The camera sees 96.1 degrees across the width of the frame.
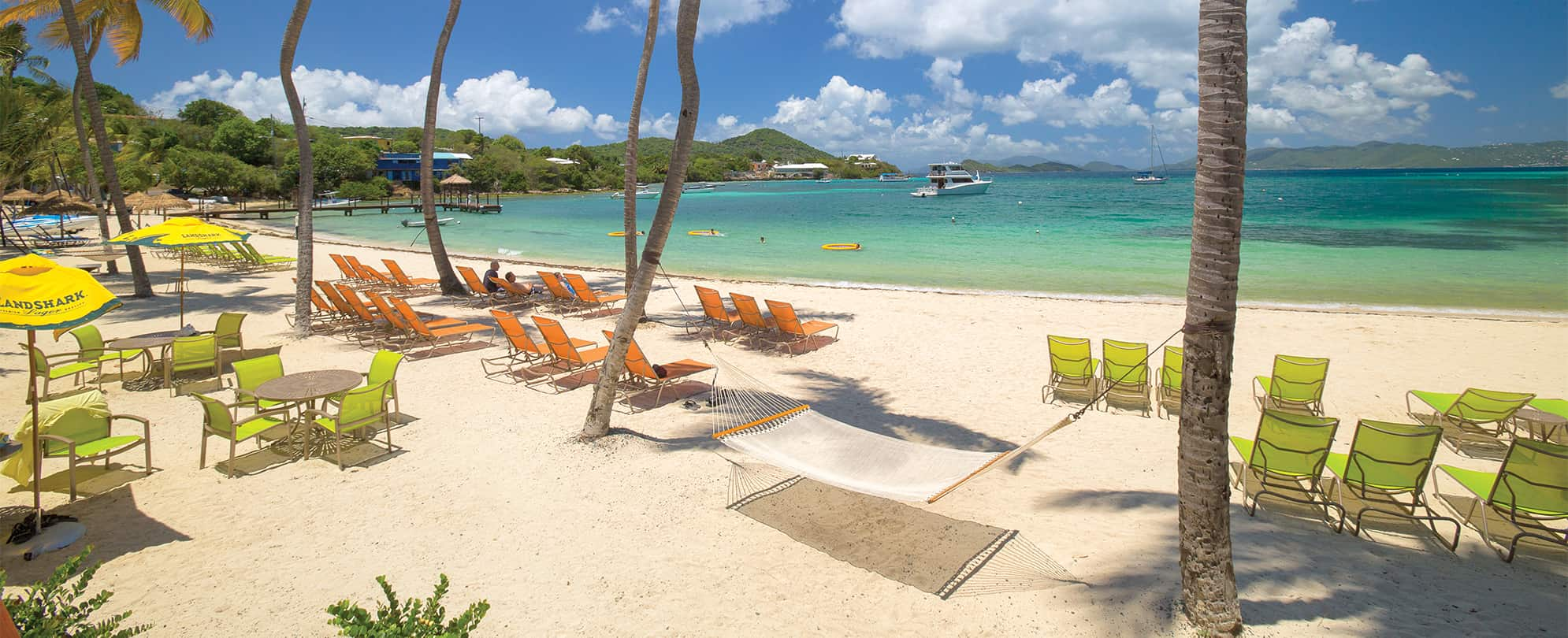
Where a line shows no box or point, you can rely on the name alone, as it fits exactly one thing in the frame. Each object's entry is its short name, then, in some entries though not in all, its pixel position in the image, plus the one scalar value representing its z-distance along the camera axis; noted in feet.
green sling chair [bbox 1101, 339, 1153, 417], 24.21
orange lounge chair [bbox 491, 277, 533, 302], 43.34
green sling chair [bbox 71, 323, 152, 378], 26.11
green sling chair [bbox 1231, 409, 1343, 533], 15.66
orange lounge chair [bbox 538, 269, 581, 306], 41.11
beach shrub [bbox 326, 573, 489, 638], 7.80
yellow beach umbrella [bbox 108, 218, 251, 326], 28.74
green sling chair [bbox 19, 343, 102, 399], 23.84
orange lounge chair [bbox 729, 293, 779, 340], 33.37
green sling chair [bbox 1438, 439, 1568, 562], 13.84
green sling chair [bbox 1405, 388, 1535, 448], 20.15
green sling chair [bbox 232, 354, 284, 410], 20.68
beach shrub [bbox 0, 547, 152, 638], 8.70
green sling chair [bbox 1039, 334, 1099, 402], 24.97
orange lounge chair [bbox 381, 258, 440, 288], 47.21
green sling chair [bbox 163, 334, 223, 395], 25.16
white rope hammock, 15.35
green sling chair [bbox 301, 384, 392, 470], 18.83
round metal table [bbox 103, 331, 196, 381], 25.67
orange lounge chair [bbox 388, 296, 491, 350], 30.27
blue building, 298.35
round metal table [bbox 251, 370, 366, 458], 19.01
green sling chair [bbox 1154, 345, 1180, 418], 23.11
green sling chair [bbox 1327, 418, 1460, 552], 14.96
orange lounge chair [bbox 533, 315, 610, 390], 26.18
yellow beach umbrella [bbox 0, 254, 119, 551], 13.06
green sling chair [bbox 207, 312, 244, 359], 28.73
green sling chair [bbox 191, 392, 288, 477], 18.24
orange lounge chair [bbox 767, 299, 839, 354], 32.09
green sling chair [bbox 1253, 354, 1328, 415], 22.59
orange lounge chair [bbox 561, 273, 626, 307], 40.11
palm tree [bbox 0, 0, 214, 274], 45.98
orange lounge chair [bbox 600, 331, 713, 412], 24.45
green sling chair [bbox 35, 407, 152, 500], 16.34
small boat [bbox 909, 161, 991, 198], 253.65
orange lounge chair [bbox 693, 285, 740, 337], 35.37
